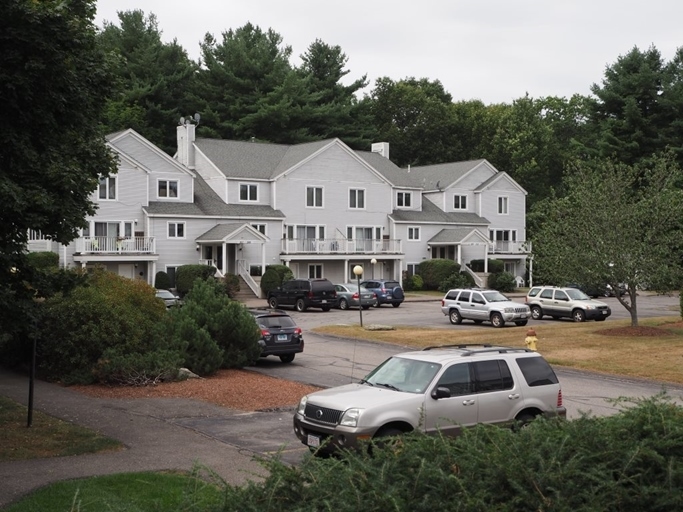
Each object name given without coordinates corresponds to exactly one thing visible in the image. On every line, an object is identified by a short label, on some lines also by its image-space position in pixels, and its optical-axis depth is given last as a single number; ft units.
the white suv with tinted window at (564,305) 126.21
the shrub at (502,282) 203.21
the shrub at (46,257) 149.38
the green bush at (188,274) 165.48
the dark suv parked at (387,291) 157.69
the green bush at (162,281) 166.91
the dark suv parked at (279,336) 78.95
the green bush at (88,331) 66.80
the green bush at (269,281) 171.32
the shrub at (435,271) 201.77
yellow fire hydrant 72.79
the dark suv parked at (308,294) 146.10
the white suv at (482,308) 118.21
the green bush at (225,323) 74.18
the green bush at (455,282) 197.67
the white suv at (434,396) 38.68
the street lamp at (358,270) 109.04
